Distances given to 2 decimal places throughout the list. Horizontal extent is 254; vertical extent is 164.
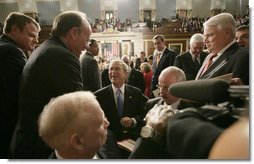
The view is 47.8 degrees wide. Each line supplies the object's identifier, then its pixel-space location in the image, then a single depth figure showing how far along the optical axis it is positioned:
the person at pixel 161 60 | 1.76
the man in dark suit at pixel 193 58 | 1.58
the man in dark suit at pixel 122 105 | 1.55
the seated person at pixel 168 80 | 1.36
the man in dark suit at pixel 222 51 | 1.16
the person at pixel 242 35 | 1.14
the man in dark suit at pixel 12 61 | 1.27
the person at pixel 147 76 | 1.99
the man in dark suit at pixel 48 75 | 1.12
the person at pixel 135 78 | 2.03
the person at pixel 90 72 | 1.92
